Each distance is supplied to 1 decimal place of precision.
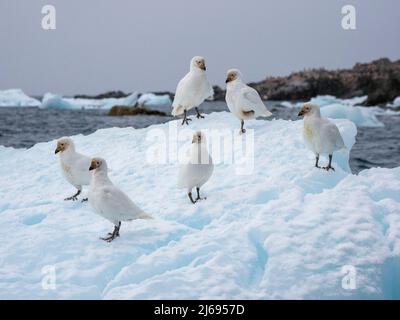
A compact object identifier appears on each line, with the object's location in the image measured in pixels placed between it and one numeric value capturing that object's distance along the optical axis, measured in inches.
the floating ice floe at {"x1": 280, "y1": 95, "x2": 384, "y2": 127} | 844.0
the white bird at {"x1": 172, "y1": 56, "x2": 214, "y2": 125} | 345.7
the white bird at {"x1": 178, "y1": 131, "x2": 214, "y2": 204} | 240.8
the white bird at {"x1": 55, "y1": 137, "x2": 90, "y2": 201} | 263.4
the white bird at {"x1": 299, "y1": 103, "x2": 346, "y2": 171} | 256.1
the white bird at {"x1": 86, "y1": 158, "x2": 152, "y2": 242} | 207.6
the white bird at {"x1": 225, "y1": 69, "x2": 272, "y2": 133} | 318.3
